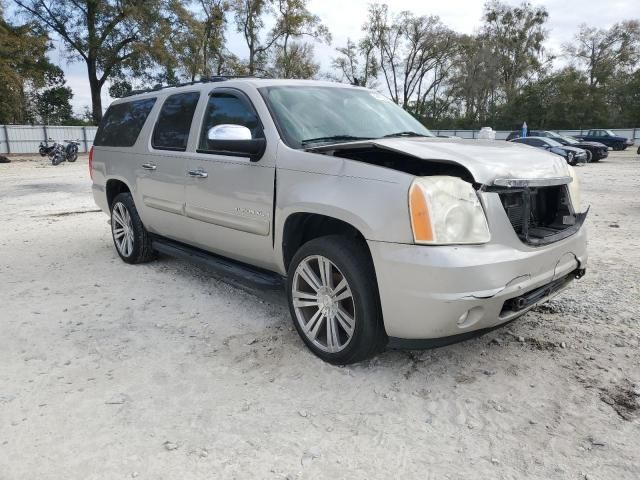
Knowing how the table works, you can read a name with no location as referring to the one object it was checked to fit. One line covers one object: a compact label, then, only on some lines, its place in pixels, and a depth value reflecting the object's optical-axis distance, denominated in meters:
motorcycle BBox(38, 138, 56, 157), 24.04
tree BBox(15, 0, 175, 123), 31.16
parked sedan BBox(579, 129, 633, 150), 33.72
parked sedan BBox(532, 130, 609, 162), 24.91
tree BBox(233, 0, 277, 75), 42.50
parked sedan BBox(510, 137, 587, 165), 22.19
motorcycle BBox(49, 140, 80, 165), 21.30
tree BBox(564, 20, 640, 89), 49.44
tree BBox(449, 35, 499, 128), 55.03
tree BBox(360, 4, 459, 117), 54.59
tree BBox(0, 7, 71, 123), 28.17
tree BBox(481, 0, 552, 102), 57.44
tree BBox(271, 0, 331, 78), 44.19
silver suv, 2.62
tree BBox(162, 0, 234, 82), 33.25
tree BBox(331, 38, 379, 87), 56.50
